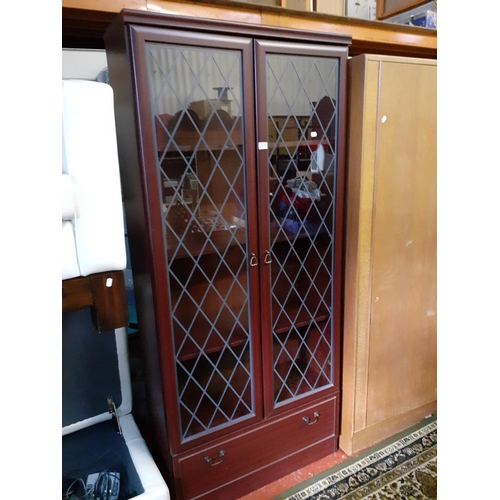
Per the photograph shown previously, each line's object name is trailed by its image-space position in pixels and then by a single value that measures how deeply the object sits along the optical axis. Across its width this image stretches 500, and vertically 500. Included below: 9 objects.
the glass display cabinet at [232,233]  1.27
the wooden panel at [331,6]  1.66
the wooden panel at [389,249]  1.56
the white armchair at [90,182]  0.98
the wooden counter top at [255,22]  1.20
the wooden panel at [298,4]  1.59
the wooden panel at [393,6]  1.82
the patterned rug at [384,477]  1.65
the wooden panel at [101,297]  1.06
